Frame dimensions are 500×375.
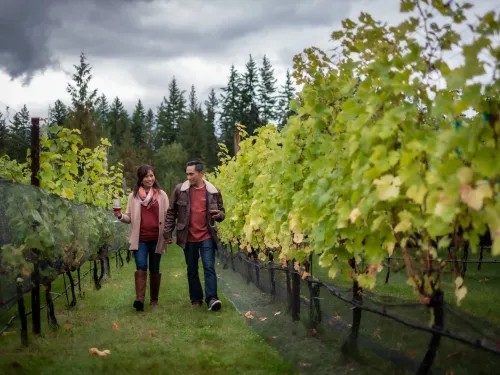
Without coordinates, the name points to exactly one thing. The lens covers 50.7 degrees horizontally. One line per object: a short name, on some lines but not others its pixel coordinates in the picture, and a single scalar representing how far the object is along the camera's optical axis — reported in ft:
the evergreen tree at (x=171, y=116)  236.84
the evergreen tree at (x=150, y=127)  256.15
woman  21.52
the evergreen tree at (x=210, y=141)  183.93
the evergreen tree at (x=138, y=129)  260.01
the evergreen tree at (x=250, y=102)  175.32
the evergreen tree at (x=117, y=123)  246.27
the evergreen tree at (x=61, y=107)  166.28
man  21.76
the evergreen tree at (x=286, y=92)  185.37
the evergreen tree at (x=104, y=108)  281.97
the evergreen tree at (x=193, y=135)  201.16
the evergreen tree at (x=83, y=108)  125.49
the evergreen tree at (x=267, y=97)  179.83
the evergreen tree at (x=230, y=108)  178.50
